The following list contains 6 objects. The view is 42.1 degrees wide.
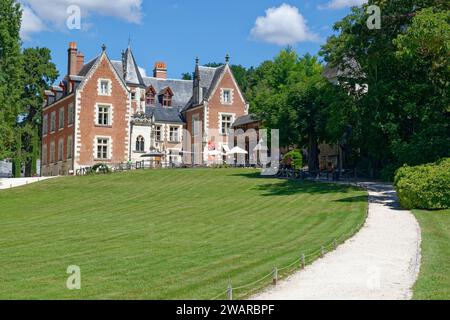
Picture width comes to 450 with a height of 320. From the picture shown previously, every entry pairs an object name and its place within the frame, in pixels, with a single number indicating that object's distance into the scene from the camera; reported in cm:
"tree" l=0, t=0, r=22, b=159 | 4262
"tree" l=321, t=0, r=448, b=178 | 3275
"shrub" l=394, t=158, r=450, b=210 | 2641
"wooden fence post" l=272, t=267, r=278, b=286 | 1229
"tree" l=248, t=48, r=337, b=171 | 4503
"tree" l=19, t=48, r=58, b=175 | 7150
